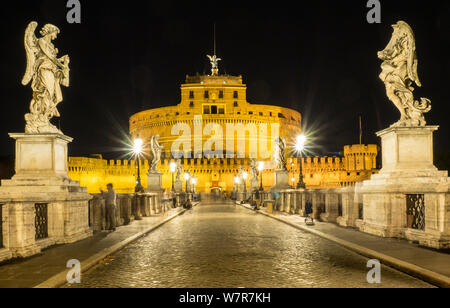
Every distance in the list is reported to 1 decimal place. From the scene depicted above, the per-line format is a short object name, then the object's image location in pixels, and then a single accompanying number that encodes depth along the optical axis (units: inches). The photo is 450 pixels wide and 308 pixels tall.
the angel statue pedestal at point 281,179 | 1014.4
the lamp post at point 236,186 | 2063.1
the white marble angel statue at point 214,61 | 4089.6
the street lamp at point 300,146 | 843.8
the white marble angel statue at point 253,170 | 1703.2
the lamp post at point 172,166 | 1339.8
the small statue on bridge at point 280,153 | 1013.2
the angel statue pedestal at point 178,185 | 1752.0
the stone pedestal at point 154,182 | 957.2
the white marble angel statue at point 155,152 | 973.0
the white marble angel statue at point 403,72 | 422.9
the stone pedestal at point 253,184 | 1637.6
